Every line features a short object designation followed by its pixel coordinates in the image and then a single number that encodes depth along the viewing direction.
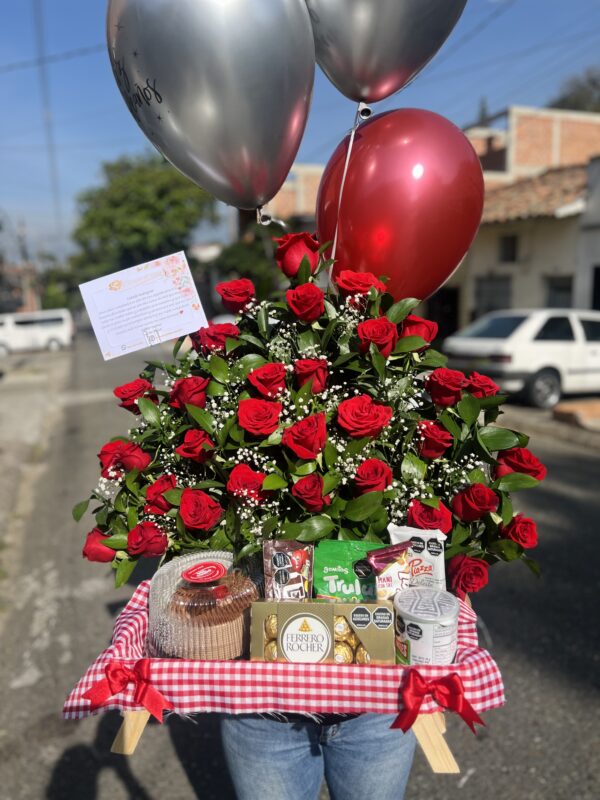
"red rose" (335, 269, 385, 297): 1.62
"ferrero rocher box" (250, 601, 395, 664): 1.31
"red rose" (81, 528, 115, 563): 1.53
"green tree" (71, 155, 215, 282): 33.62
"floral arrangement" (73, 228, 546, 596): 1.44
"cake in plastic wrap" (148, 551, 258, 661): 1.35
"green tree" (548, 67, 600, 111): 32.38
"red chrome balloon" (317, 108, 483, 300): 1.85
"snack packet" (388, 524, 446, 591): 1.39
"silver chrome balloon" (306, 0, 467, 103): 1.72
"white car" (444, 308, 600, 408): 9.18
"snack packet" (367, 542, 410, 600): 1.35
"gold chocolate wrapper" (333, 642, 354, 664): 1.32
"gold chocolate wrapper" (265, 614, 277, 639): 1.33
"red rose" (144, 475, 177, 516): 1.50
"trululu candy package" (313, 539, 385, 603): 1.40
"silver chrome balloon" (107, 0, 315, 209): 1.53
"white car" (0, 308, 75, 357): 28.64
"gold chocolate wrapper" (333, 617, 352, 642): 1.32
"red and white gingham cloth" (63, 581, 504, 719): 1.27
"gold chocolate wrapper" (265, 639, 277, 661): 1.33
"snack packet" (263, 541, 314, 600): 1.39
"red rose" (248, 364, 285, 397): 1.47
